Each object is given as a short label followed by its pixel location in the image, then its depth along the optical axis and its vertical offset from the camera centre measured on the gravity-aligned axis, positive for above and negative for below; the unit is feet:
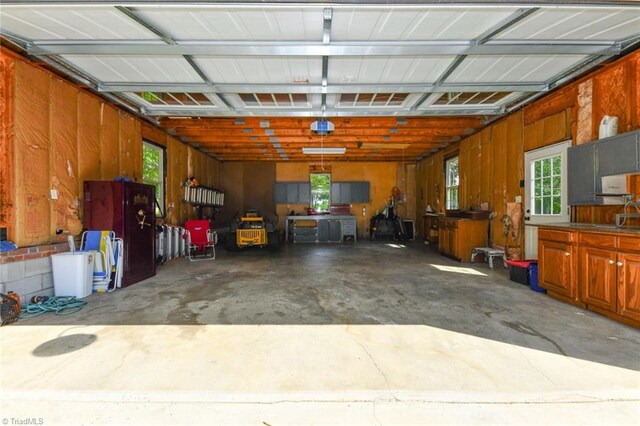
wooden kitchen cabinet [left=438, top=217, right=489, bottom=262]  19.13 -1.99
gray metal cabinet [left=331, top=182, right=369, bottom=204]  34.27 +2.47
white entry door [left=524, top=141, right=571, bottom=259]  13.48 +0.99
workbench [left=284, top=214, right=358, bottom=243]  30.19 -1.99
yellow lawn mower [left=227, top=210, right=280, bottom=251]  23.25 -1.96
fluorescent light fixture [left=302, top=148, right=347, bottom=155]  24.80 +5.67
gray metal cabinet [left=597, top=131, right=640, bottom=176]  9.16 +1.90
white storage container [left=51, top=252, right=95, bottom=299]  11.30 -2.55
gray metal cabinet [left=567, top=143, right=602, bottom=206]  10.74 +1.32
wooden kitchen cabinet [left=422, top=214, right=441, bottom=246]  27.34 -2.15
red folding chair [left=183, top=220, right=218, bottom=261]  20.70 -1.78
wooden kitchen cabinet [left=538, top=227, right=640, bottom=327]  8.48 -2.29
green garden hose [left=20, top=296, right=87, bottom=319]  9.75 -3.52
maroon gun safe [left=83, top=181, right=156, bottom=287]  13.12 -0.16
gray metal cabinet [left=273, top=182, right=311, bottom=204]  34.30 +2.43
